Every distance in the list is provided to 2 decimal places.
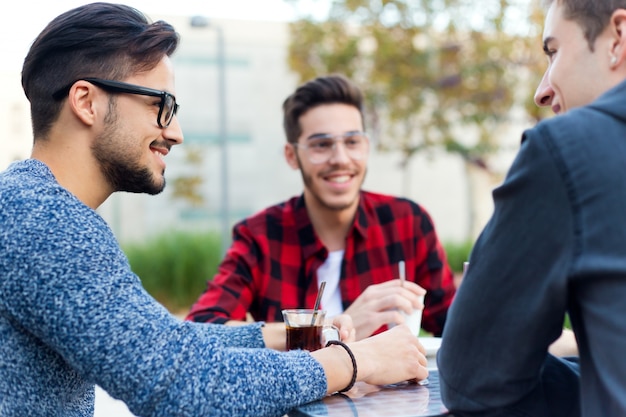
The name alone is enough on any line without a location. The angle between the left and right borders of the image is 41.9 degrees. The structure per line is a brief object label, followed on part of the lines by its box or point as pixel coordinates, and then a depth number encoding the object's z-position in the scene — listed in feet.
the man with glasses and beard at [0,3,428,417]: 5.24
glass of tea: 7.00
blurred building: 50.42
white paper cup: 8.24
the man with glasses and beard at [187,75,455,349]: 10.91
